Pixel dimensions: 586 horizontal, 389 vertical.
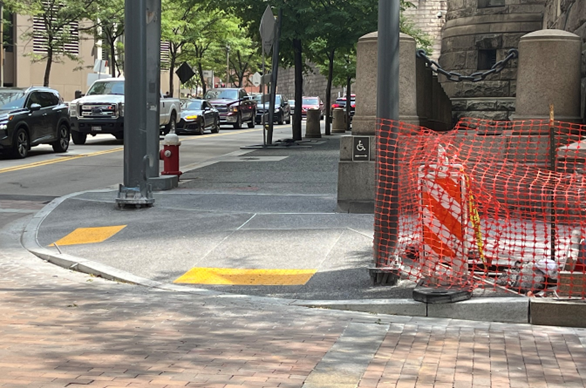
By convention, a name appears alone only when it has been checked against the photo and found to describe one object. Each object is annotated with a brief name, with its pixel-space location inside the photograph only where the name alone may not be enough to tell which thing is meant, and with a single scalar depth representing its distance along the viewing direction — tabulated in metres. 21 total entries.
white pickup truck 29.39
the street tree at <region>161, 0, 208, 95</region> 52.25
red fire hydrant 15.96
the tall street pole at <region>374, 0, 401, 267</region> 8.95
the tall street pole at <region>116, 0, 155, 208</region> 13.62
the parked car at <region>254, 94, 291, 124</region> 50.25
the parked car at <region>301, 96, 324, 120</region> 69.38
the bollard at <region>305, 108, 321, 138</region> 34.53
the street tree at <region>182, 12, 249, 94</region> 55.91
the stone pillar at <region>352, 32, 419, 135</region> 12.27
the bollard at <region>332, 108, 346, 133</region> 42.59
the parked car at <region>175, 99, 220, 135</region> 36.84
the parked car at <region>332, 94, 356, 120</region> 57.91
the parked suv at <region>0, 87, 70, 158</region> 22.94
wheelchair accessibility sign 12.17
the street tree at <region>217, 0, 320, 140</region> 27.69
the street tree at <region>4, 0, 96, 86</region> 44.70
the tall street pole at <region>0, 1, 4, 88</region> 39.94
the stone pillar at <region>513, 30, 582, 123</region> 12.23
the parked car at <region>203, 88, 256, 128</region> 44.00
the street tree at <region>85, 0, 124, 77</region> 46.59
